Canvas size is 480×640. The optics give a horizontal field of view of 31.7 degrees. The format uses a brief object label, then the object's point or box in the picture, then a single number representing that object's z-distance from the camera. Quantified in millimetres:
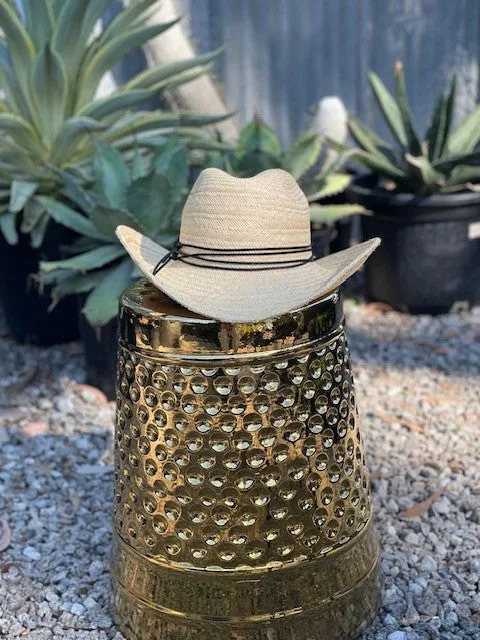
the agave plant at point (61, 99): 3150
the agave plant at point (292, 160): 3340
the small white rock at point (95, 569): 2156
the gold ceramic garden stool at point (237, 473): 1651
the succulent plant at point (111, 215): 2875
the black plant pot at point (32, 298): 3443
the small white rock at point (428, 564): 2119
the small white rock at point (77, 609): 2008
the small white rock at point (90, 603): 2029
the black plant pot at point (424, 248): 3846
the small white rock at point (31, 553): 2250
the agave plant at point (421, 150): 3836
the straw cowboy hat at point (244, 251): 1682
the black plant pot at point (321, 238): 3510
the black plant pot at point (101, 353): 3117
